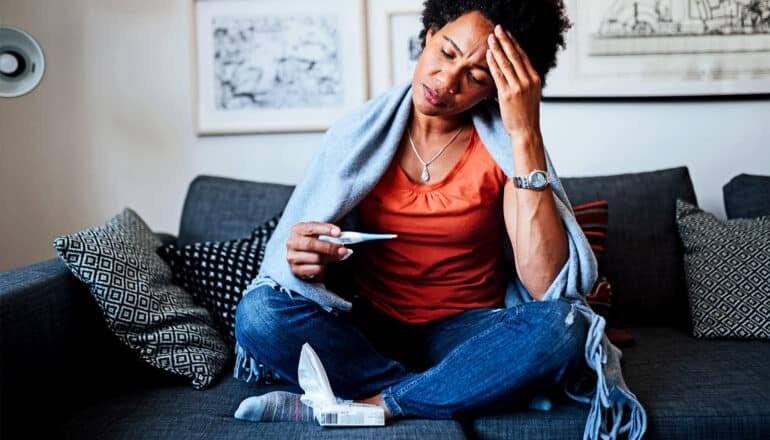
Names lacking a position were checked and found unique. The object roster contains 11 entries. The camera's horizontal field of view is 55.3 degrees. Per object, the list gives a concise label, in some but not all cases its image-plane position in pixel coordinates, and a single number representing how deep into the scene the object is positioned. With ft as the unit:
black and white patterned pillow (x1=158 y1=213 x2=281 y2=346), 5.77
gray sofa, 4.37
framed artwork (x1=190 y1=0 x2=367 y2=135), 7.77
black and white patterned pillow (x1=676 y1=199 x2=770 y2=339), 6.02
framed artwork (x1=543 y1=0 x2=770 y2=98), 7.70
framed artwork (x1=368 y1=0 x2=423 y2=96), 7.78
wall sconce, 6.61
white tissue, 4.40
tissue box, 4.39
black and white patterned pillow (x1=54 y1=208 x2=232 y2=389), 5.09
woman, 4.55
